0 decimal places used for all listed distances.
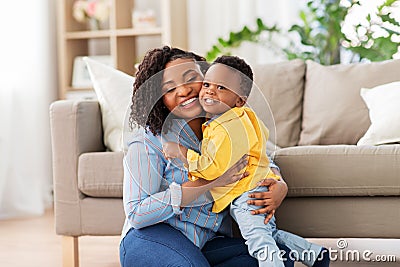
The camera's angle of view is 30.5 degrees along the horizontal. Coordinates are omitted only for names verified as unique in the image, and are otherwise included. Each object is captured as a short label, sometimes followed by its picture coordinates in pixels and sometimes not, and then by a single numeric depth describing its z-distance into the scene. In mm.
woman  1922
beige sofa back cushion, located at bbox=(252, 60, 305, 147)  3062
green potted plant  3879
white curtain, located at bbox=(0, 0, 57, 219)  4117
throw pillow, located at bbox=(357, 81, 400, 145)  2643
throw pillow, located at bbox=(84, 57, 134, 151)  2775
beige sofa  2375
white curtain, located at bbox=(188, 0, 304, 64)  4453
